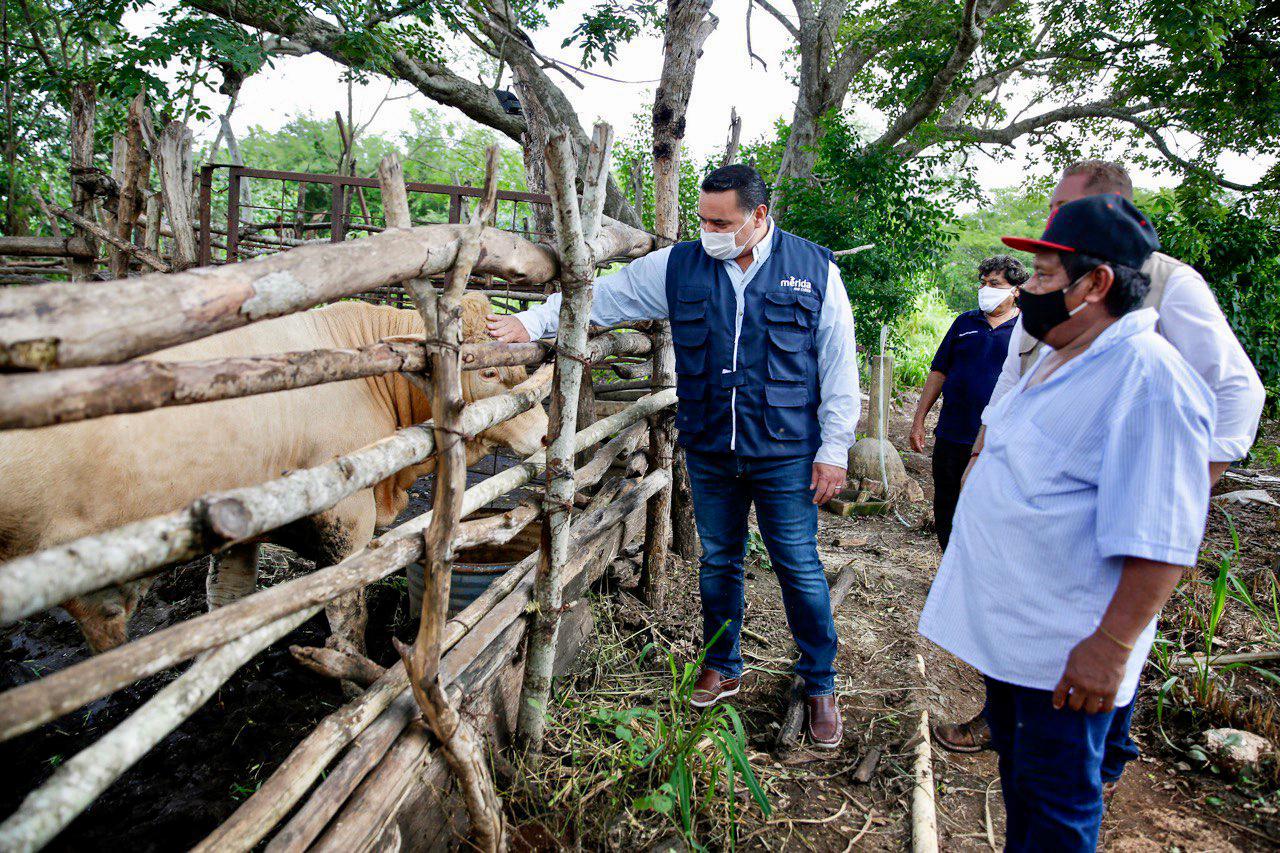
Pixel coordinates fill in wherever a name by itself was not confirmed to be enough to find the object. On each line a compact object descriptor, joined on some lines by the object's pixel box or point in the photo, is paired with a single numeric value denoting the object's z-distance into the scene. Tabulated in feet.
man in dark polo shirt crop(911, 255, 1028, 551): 12.92
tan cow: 7.75
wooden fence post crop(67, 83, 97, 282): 15.75
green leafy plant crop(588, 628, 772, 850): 7.36
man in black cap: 4.91
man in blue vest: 9.27
